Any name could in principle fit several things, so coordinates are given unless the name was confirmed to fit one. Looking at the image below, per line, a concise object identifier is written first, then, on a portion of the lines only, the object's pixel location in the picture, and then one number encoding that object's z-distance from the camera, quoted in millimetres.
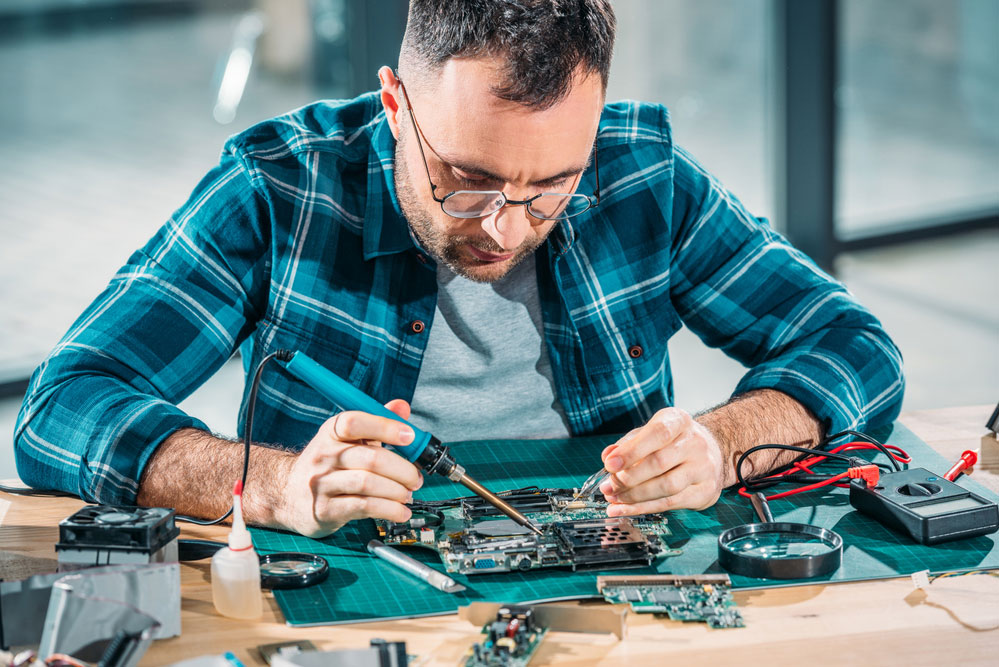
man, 2096
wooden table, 1836
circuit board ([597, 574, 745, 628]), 1884
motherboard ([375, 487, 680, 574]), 1964
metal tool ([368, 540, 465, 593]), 1925
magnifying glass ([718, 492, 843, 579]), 1941
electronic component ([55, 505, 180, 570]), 1885
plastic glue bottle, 1889
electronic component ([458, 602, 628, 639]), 1859
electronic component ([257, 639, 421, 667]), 1791
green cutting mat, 1910
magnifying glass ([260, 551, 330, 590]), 1932
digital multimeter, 2003
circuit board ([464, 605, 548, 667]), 1827
